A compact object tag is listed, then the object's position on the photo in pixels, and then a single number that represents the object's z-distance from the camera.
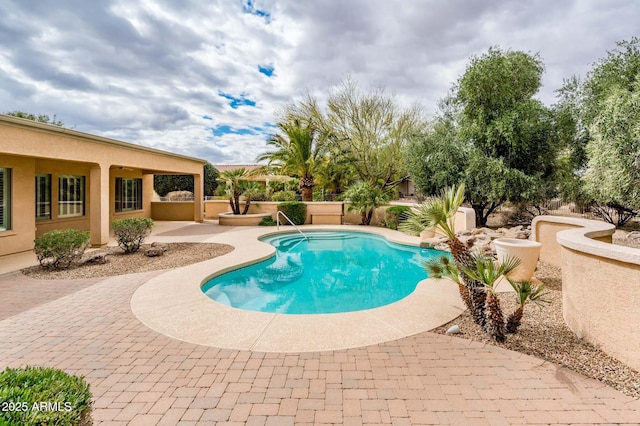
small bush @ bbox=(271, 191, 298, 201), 18.75
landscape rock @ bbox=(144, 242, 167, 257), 9.26
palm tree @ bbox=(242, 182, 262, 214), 17.97
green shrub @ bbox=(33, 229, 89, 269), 7.48
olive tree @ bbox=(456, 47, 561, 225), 13.07
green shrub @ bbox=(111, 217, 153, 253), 9.35
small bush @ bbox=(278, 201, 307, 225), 17.36
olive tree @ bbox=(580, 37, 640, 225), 7.31
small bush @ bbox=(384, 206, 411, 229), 15.08
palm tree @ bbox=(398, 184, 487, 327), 4.24
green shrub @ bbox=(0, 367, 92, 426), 1.53
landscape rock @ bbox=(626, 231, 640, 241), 8.73
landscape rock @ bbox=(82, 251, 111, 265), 8.31
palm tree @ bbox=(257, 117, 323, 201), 18.09
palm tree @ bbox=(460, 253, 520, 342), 3.79
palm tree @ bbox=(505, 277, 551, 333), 3.66
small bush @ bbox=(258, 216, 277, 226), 17.23
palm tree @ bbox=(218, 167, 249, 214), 17.03
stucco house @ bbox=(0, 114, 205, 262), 8.21
